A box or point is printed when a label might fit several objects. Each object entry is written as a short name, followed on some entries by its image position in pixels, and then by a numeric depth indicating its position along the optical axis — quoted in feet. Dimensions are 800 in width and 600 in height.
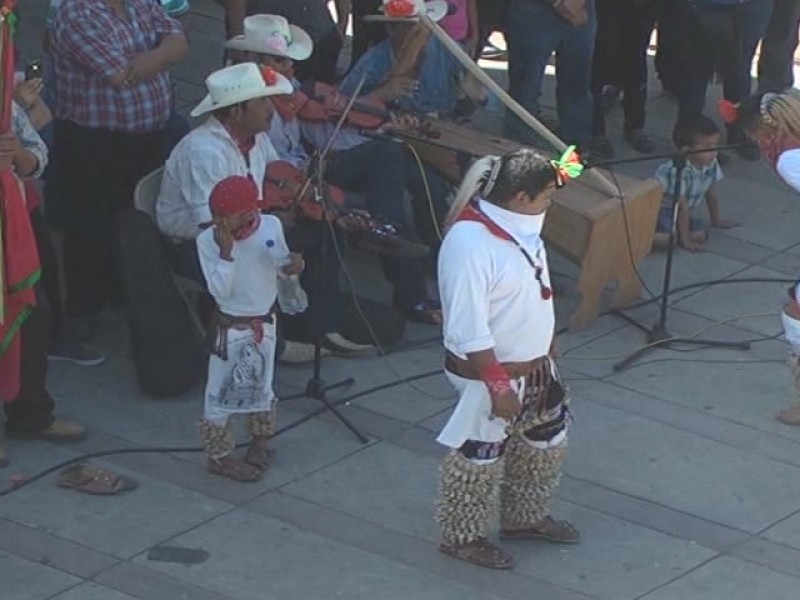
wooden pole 52.75
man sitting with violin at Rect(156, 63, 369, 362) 47.39
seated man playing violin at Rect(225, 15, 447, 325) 52.80
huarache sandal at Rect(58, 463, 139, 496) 44.47
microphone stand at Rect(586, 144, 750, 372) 53.06
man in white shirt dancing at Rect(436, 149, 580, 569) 38.42
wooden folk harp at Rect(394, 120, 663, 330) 53.78
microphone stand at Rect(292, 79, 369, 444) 47.52
